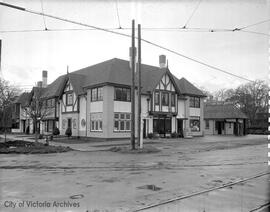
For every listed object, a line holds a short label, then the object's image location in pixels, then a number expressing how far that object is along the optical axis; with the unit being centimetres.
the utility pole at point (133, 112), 1881
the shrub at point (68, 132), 3291
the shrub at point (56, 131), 3569
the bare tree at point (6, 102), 2504
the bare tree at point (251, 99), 6219
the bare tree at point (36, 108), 2188
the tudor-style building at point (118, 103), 2906
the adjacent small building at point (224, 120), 4613
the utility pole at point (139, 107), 1875
